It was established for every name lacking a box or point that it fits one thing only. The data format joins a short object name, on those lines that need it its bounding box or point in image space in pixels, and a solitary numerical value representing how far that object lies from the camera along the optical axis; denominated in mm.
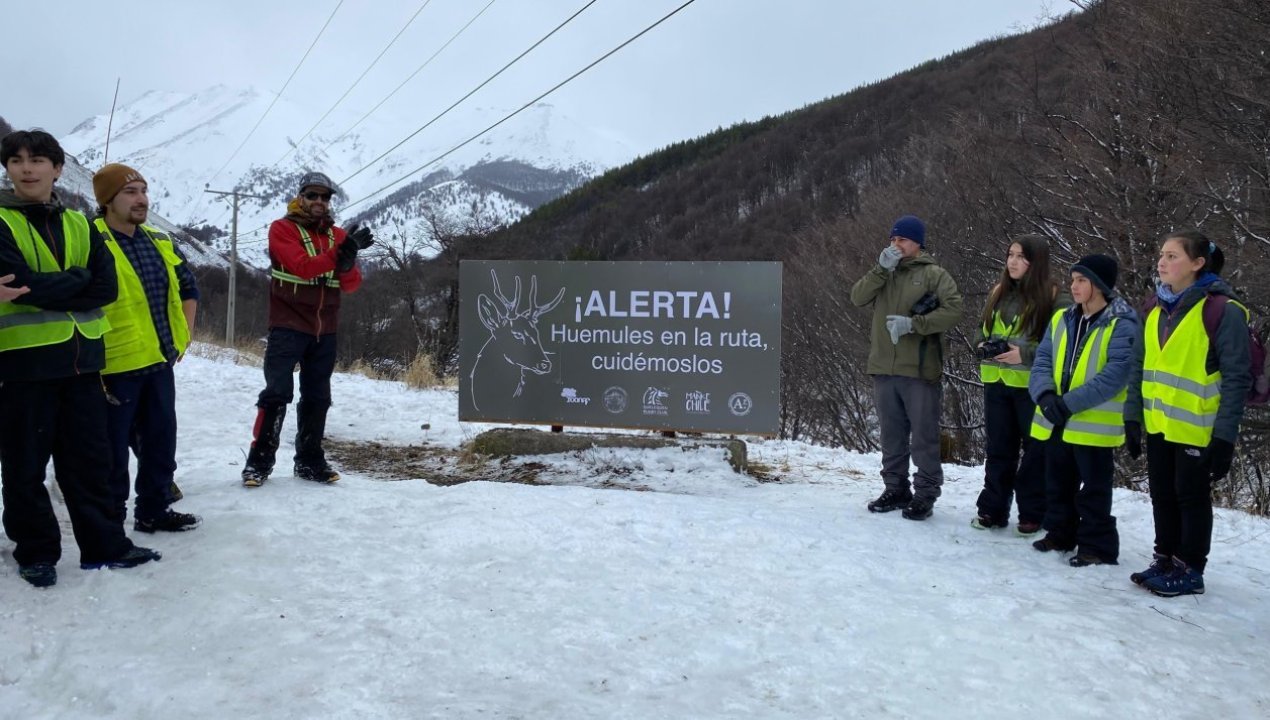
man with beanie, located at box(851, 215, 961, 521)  4949
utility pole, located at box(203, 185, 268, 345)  33184
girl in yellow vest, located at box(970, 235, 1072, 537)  4625
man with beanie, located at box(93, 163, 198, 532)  3766
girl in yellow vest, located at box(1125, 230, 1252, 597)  3455
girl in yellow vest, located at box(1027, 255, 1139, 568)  4062
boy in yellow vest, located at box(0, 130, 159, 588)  3154
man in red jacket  4707
